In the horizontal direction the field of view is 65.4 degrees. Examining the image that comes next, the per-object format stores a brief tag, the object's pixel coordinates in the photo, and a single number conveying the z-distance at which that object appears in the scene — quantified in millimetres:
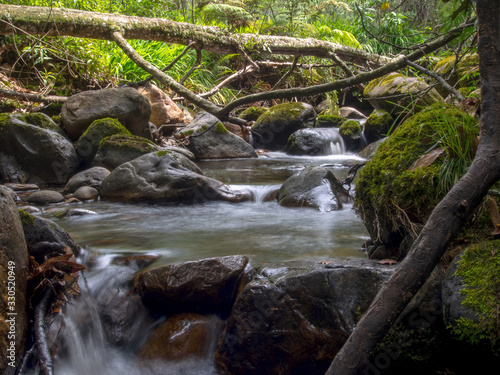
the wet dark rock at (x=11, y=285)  1985
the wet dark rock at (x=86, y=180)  6246
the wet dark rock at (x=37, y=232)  2762
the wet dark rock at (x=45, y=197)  5641
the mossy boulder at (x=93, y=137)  7246
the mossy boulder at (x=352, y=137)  10617
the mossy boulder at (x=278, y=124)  11219
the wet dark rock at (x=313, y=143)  10492
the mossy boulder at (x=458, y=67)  7379
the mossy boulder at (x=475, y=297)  1793
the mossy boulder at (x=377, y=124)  9992
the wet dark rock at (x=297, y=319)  2250
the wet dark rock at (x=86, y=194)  5926
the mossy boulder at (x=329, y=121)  11933
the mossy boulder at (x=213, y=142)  9648
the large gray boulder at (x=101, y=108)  7453
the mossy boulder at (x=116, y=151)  6914
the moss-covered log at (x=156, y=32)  5680
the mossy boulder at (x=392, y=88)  7934
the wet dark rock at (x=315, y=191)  5164
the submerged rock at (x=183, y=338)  2582
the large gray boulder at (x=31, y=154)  6570
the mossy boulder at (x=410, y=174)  2484
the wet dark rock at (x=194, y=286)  2795
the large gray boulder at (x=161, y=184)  5676
